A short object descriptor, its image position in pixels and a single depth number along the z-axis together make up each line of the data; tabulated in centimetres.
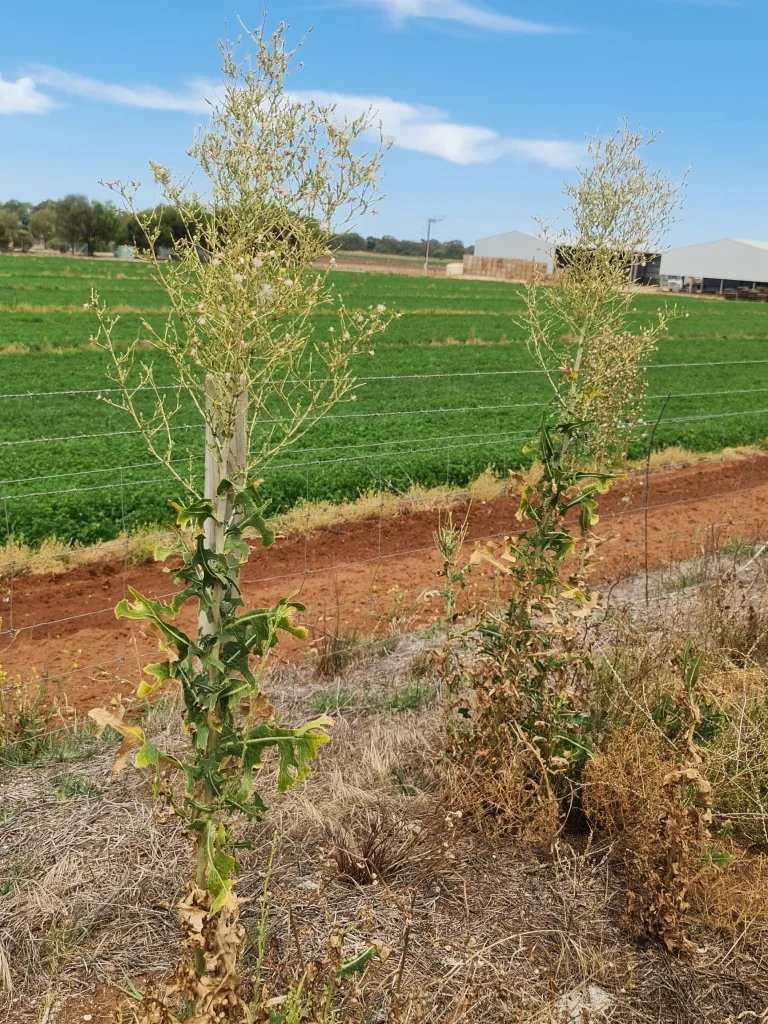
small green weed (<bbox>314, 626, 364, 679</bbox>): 586
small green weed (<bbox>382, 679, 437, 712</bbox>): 518
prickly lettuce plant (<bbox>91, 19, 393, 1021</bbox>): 251
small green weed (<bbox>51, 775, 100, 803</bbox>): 407
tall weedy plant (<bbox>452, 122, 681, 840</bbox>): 378
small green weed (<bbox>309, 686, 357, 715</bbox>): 512
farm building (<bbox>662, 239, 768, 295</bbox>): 8831
